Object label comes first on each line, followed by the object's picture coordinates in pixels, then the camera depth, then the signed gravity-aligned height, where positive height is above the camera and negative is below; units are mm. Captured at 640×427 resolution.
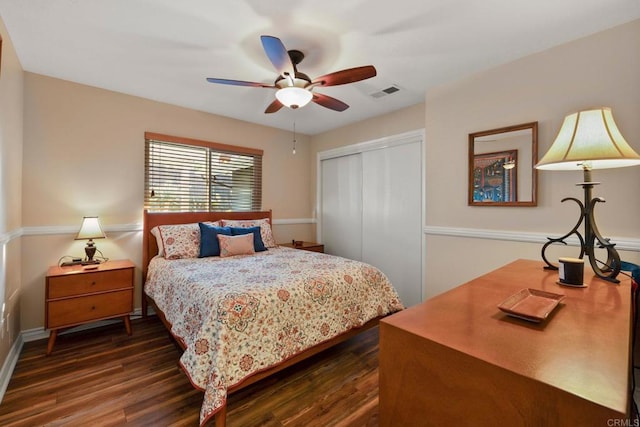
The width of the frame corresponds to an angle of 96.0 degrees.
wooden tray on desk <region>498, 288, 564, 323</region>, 892 -311
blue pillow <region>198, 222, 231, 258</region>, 3033 -298
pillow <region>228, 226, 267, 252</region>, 3330 -245
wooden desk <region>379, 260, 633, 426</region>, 568 -338
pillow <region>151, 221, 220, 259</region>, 2982 -286
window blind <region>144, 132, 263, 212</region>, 3355 +482
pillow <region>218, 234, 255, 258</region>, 3049 -343
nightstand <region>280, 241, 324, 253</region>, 4184 -477
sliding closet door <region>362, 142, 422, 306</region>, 3416 -16
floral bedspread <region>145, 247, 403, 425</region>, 1649 -656
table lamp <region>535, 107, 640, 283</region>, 1264 +285
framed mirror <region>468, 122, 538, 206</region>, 2387 +427
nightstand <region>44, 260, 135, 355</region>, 2379 -719
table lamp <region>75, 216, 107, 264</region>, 2689 -194
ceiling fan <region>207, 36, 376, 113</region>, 1849 +992
